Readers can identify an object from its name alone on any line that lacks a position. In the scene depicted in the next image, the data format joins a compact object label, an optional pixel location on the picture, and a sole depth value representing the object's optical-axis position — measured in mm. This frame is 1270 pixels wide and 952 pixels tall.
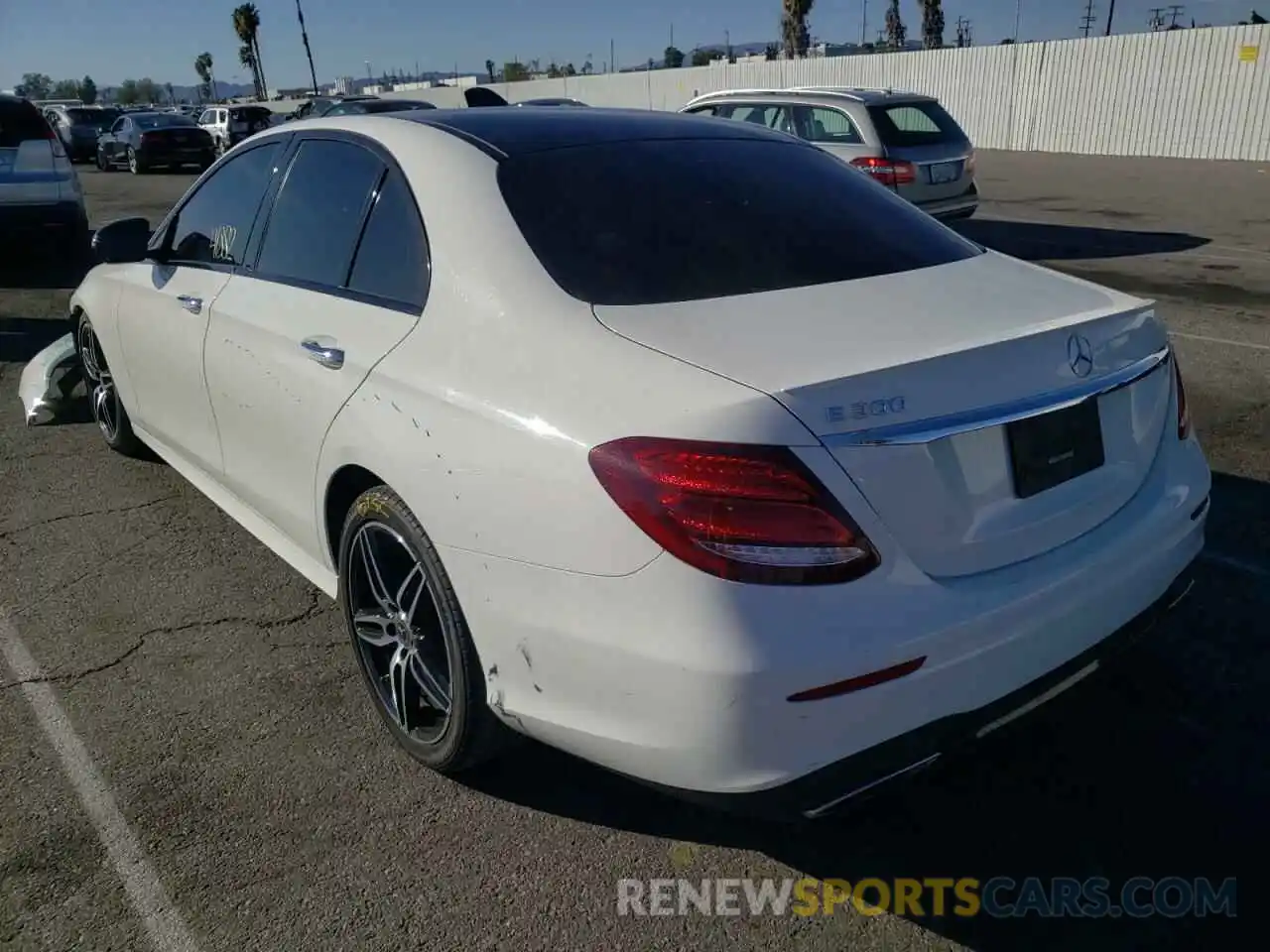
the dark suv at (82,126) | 32844
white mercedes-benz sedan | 2031
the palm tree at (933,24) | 59625
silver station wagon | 10953
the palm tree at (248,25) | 87312
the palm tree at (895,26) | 77562
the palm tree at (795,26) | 57344
